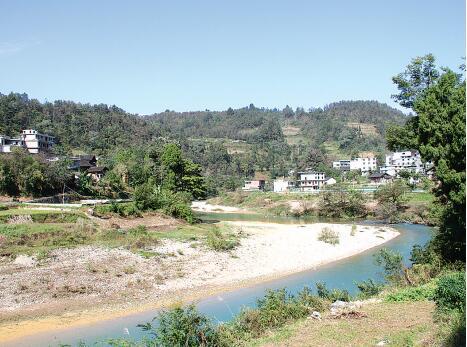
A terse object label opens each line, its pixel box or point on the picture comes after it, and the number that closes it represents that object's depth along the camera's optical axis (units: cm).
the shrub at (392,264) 2811
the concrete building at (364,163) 17090
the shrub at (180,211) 5895
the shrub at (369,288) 2462
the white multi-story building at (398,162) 15055
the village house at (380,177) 12744
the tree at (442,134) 2277
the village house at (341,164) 17538
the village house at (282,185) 13225
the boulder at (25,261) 3297
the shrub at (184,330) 1545
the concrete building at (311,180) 13149
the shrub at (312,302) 2148
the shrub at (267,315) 1936
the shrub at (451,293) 1585
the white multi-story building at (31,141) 9044
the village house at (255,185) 14075
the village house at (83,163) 8892
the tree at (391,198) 7362
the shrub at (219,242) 4222
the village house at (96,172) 8756
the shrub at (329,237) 5004
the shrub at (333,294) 2307
